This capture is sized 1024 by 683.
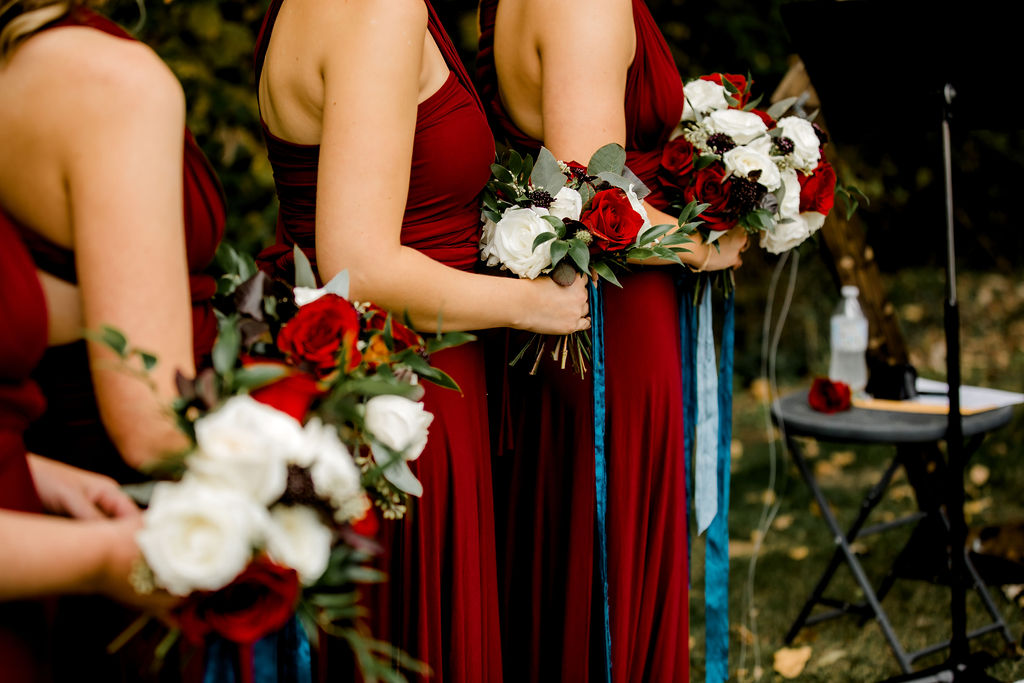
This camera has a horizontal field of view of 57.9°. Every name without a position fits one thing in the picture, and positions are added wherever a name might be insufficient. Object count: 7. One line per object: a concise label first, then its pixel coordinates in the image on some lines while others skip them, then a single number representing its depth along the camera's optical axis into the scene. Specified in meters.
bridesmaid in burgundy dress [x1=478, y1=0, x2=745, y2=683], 2.35
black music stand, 2.63
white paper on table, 3.29
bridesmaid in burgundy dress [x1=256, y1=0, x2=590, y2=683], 1.65
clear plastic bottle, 3.63
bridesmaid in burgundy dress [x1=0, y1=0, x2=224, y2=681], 1.16
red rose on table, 3.31
